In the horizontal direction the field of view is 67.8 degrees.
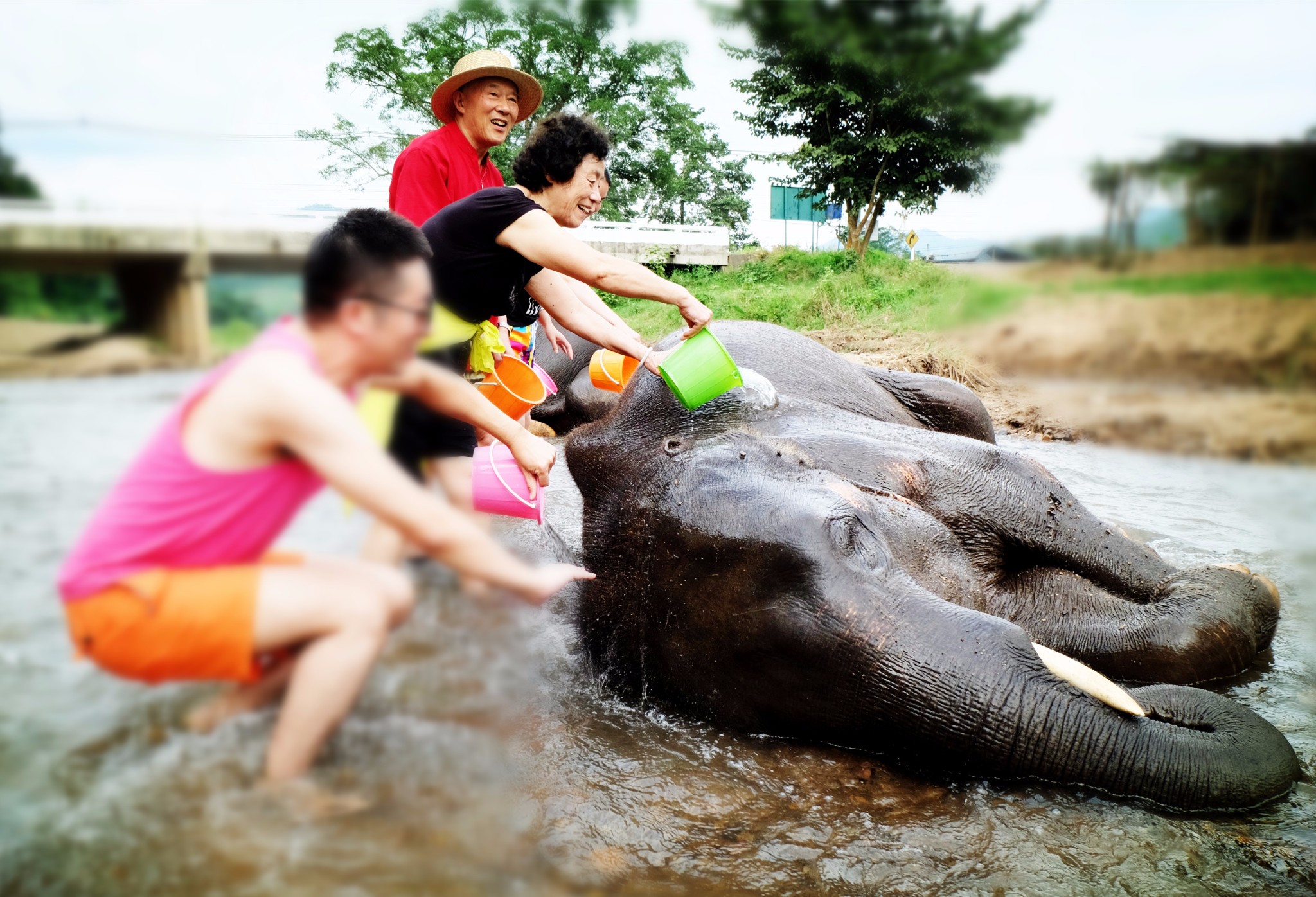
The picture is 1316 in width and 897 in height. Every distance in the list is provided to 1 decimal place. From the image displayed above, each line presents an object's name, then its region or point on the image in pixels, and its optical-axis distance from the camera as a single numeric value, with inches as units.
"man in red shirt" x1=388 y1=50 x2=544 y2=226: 179.9
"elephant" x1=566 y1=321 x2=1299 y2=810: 130.5
